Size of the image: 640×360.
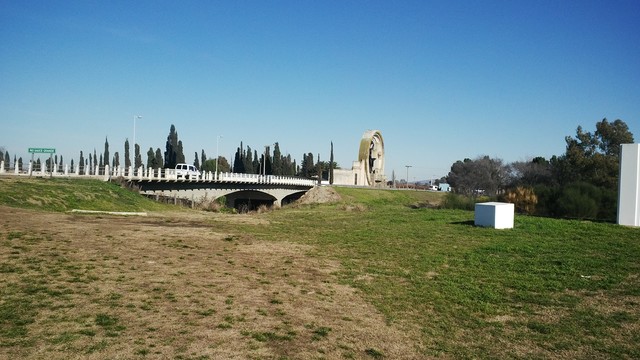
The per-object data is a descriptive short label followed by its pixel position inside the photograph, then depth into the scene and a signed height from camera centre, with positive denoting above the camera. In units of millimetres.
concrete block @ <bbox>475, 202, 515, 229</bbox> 21656 -1360
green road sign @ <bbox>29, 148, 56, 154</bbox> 32625 +1277
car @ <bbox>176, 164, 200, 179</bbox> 46062 +59
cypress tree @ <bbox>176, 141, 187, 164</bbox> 90125 +3897
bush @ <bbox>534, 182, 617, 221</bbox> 28016 -848
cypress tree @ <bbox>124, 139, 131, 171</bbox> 98875 +4066
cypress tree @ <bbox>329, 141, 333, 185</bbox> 84150 +1085
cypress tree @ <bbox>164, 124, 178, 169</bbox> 89062 +4902
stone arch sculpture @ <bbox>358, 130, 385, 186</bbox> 88875 +4871
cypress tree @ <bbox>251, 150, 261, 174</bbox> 99950 +2845
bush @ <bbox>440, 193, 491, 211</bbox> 37375 -1428
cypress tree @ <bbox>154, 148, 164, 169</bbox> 91838 +3093
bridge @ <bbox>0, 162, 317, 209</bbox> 38156 -921
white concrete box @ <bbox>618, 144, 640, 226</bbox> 21812 +249
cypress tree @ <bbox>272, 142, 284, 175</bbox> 102125 +3733
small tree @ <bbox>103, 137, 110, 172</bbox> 106375 +4440
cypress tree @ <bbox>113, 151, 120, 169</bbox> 98288 +2959
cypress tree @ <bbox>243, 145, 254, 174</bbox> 97750 +2974
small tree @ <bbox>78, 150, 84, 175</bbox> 116125 +2583
